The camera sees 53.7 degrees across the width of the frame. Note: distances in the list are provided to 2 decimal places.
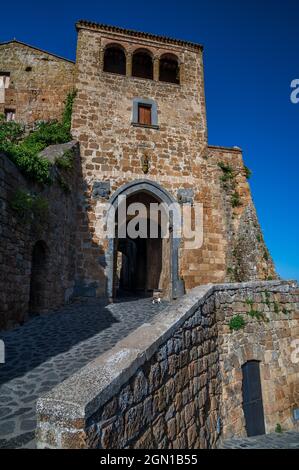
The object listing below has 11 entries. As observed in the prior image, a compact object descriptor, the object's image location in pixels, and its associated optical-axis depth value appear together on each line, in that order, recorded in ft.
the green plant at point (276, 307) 21.97
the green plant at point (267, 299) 21.72
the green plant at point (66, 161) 27.81
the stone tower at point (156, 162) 33.24
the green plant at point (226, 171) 38.17
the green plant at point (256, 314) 20.80
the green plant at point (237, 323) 19.63
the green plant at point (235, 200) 37.50
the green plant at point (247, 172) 38.81
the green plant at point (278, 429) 20.48
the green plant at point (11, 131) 35.22
